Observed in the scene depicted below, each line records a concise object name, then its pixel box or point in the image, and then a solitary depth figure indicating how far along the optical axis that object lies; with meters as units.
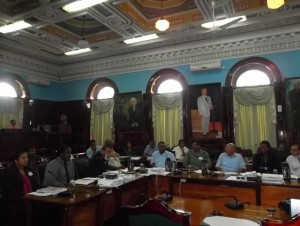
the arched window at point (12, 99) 8.12
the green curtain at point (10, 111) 8.06
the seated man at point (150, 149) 7.83
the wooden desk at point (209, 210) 2.27
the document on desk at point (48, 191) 3.21
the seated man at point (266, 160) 5.23
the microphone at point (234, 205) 2.50
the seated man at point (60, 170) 3.88
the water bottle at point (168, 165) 4.95
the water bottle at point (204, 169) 4.62
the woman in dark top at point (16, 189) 3.18
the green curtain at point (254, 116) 6.99
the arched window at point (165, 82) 8.24
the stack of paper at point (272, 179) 3.80
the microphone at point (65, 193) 3.16
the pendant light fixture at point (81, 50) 6.95
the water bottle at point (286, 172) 3.98
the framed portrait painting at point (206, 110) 7.48
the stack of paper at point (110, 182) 3.72
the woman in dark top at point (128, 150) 8.31
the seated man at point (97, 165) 4.76
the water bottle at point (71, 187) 3.31
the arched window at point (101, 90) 9.37
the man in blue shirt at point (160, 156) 6.31
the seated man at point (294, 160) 4.89
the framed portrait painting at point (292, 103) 6.66
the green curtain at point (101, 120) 9.09
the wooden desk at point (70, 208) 2.88
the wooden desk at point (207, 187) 3.84
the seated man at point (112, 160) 5.46
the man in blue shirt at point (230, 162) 5.18
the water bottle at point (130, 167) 4.97
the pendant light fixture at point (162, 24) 4.79
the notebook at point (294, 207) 2.19
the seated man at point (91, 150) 7.89
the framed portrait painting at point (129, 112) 8.54
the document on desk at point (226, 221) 1.99
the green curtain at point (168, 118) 8.05
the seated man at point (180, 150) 7.39
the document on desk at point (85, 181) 3.85
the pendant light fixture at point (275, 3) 2.96
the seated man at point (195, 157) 6.01
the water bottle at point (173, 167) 4.82
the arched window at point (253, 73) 7.02
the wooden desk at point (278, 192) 3.58
